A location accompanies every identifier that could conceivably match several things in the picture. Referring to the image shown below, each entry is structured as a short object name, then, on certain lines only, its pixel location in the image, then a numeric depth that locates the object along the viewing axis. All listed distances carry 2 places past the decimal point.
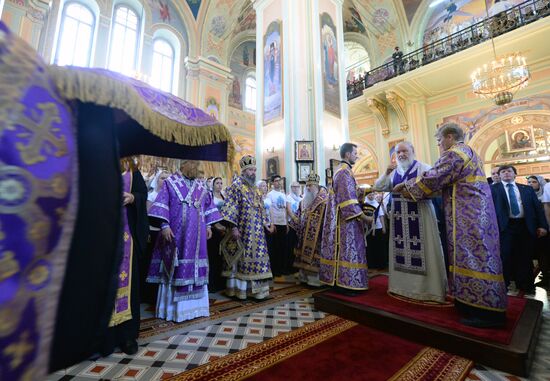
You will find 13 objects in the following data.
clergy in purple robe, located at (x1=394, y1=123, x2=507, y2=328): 2.41
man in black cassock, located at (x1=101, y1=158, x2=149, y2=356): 2.22
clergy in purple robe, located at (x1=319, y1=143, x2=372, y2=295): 3.43
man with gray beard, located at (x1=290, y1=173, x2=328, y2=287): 4.59
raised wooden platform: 1.96
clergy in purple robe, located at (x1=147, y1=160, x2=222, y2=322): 2.94
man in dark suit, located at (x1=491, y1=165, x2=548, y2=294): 4.18
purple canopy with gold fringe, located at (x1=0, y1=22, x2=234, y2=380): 0.52
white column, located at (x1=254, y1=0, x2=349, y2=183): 8.78
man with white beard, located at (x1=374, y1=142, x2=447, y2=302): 3.07
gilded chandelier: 7.40
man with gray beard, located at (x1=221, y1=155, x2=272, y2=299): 3.71
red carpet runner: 1.90
